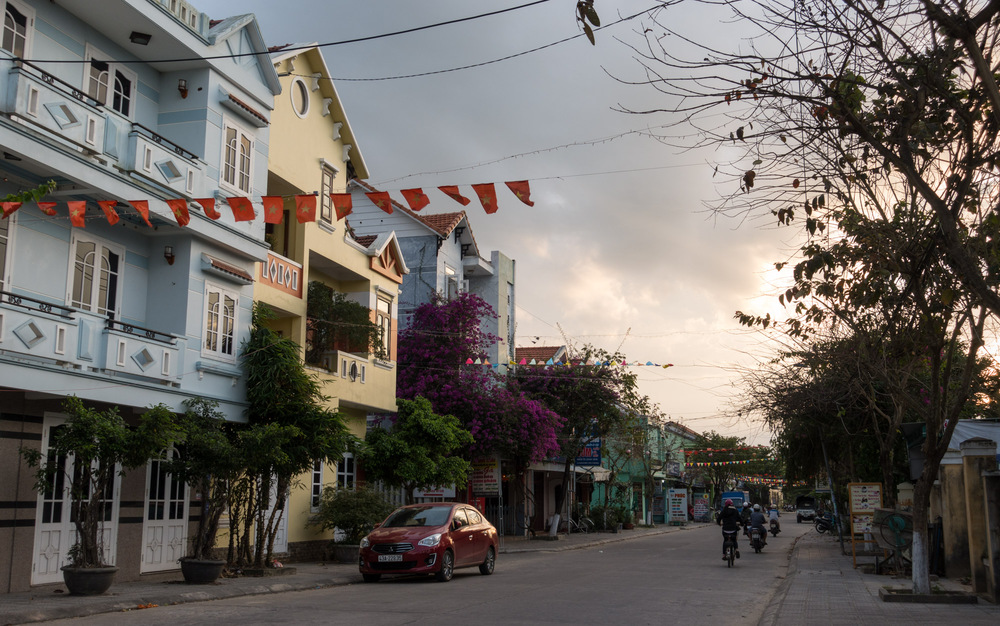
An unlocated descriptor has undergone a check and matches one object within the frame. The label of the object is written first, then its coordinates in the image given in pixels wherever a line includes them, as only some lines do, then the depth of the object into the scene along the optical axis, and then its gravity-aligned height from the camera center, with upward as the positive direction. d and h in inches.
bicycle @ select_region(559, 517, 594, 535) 1780.3 -127.8
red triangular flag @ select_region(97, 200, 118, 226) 559.0 +157.4
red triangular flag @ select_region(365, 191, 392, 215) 577.2 +171.2
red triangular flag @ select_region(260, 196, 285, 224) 608.1 +173.6
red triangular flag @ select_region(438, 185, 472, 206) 559.2 +169.0
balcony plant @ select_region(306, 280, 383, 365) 903.7 +141.8
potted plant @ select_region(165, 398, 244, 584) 623.2 -7.9
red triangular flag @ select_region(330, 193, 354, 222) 605.1 +176.3
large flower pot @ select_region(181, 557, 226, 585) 622.2 -76.2
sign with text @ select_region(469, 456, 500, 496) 1237.7 -26.8
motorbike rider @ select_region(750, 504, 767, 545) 1173.7 -77.8
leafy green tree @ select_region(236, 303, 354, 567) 699.9 +31.0
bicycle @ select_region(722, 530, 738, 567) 916.6 -86.9
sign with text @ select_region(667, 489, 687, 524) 2613.2 -135.2
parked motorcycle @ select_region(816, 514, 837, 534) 1812.6 -125.4
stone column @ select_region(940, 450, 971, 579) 726.5 -45.7
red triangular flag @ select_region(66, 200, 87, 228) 536.1 +149.4
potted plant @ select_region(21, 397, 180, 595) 523.2 +2.2
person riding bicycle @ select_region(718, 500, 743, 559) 948.7 -60.7
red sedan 666.8 -62.7
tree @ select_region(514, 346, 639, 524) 1473.9 +114.8
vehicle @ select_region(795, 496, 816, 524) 3012.1 -157.9
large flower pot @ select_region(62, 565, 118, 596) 521.3 -69.9
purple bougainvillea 1206.9 +116.6
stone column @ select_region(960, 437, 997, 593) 591.8 -23.6
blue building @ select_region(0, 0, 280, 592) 548.7 +163.7
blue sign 1646.2 +11.2
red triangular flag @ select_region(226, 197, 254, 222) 611.7 +174.2
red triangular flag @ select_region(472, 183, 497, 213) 548.4 +164.0
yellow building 851.4 +209.1
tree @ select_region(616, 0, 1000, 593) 354.3 +144.1
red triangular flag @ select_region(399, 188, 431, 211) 560.1 +165.7
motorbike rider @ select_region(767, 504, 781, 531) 1601.9 -101.2
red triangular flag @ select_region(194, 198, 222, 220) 603.3 +173.4
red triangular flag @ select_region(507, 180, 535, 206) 550.4 +167.9
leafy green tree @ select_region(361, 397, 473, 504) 929.5 +11.7
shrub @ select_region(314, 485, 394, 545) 862.5 -48.1
